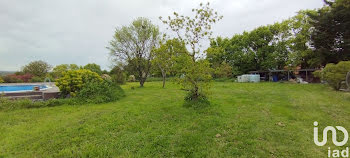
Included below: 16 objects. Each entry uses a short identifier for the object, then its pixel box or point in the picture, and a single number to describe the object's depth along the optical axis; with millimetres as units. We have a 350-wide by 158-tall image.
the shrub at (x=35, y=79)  16683
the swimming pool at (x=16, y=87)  11117
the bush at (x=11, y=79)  15328
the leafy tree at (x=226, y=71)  22078
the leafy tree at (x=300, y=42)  17406
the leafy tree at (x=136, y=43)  12852
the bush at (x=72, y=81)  6750
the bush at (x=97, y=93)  6479
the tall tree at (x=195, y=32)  4836
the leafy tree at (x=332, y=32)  12867
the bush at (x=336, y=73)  8445
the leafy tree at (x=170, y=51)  4910
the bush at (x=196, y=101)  5105
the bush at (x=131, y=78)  25366
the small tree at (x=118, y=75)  16434
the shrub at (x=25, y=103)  5117
